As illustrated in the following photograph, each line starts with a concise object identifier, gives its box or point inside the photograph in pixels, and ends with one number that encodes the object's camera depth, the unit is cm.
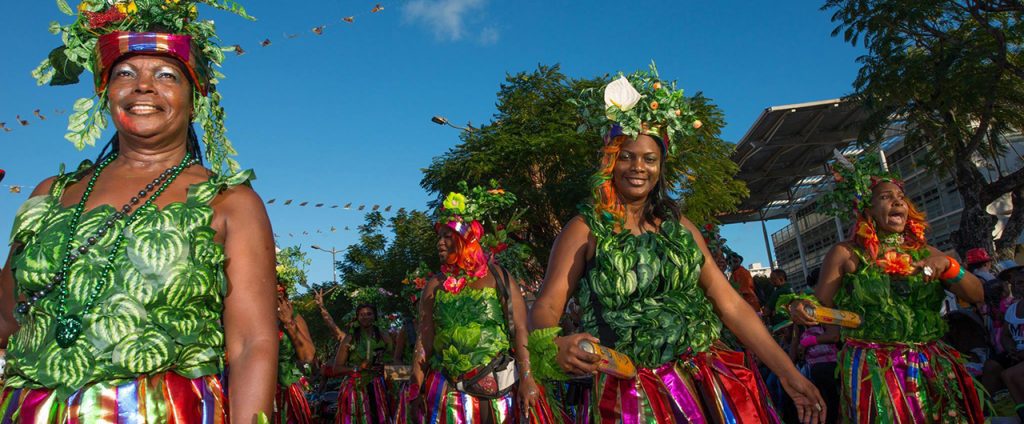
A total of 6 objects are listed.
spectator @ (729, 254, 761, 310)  920
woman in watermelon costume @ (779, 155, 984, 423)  482
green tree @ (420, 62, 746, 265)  1792
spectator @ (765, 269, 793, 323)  939
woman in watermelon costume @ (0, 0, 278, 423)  192
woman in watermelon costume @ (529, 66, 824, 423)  325
